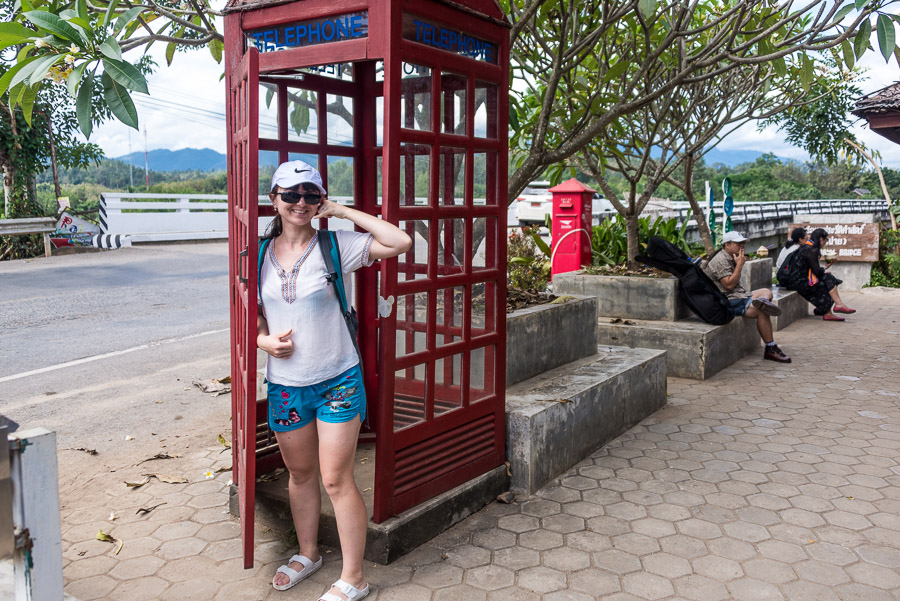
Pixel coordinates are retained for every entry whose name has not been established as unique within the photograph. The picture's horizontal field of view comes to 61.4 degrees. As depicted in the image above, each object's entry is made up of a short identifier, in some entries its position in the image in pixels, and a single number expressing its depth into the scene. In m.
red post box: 9.26
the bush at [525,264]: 6.70
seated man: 7.42
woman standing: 2.95
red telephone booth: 3.17
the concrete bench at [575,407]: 4.10
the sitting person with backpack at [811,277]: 10.09
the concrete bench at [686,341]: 6.83
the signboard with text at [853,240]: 13.34
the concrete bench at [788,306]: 9.59
